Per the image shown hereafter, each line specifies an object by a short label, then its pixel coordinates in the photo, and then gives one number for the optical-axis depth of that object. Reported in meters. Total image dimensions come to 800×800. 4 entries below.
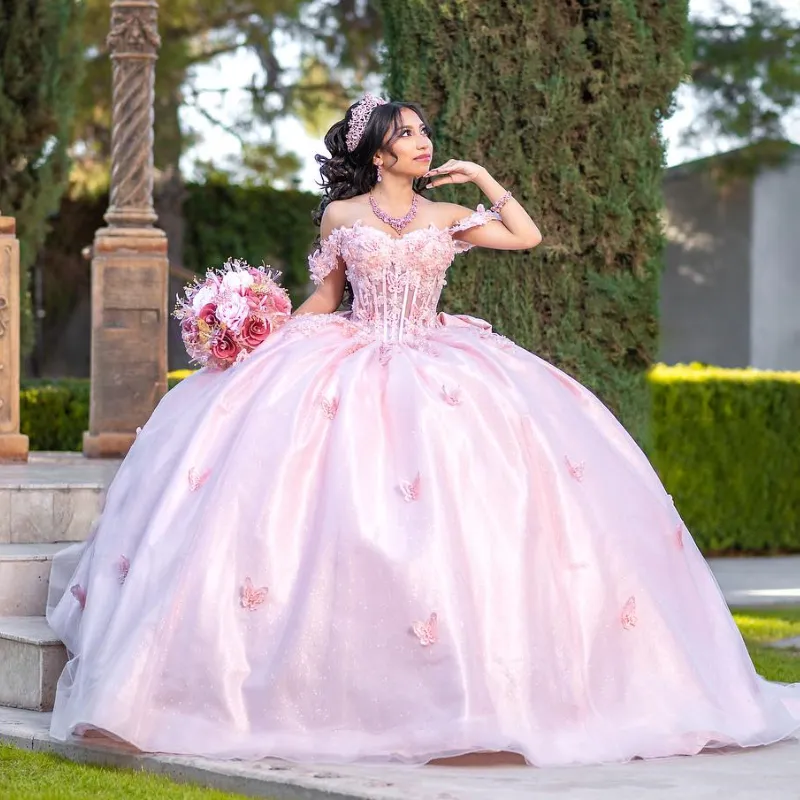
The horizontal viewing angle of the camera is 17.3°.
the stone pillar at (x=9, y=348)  12.28
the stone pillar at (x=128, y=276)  13.89
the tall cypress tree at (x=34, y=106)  21.80
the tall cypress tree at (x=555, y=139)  11.96
